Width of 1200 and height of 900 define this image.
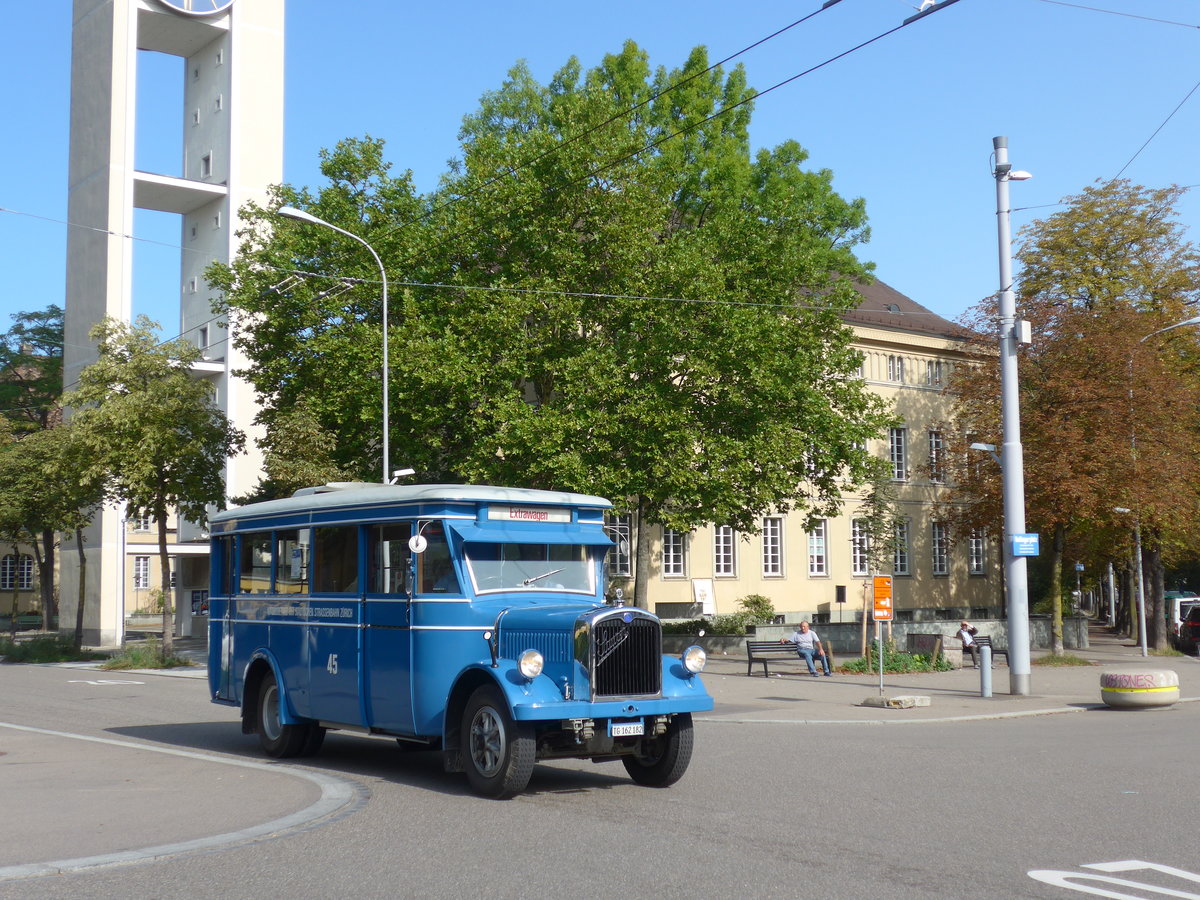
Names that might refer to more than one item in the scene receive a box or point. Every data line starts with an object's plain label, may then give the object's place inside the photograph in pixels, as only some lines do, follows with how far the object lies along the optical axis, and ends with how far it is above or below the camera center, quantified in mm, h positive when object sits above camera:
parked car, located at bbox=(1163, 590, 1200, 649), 45906 -1751
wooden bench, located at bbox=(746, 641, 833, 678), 30531 -1908
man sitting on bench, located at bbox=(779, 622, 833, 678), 30188 -1808
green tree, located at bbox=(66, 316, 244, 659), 34031 +3761
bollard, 23578 -1873
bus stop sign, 22734 -556
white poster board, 48938 -1016
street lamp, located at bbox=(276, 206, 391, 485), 27338 +5138
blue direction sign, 23578 +386
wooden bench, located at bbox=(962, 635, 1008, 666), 33091 -2142
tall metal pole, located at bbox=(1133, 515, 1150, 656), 34194 -708
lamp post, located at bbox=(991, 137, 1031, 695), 23688 +1835
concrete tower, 51062 +16297
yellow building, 50531 +727
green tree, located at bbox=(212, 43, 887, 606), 32625 +6145
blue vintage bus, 11148 -626
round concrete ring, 21531 -2019
